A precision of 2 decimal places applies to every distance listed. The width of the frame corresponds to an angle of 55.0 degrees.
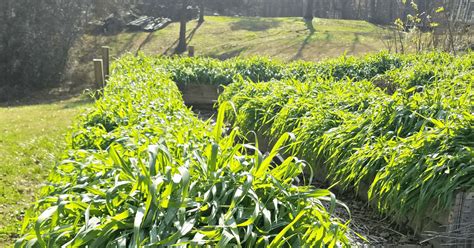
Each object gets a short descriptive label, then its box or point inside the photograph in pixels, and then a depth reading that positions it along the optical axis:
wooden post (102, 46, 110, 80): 9.22
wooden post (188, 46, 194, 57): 11.10
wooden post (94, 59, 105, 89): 8.45
